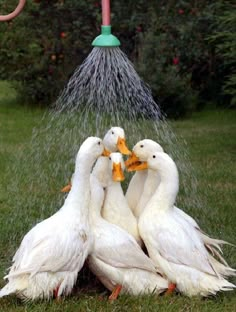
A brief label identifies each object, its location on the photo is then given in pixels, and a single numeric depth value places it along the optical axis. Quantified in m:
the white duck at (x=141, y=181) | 4.03
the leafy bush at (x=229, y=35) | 7.70
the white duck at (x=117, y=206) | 3.94
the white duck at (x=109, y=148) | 4.03
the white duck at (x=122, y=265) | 3.73
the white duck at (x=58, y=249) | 3.61
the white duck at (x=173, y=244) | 3.77
